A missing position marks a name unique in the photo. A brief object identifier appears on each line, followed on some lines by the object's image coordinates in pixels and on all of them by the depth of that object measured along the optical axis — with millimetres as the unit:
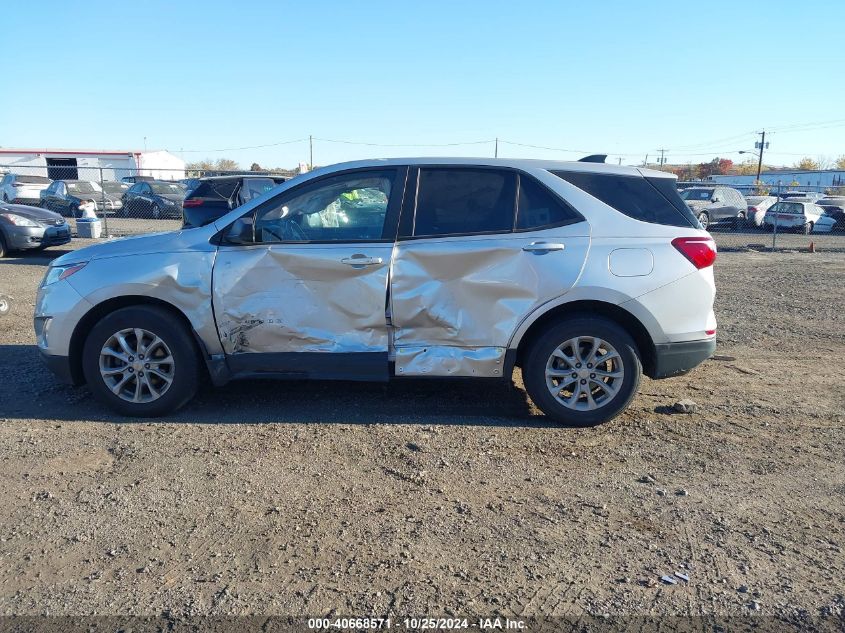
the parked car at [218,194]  13117
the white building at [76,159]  40303
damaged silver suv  4984
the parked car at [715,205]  26516
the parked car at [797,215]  25953
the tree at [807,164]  99725
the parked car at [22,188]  26734
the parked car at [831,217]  26734
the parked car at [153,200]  26172
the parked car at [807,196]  34500
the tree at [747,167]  88850
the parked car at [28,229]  13891
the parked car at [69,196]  25953
